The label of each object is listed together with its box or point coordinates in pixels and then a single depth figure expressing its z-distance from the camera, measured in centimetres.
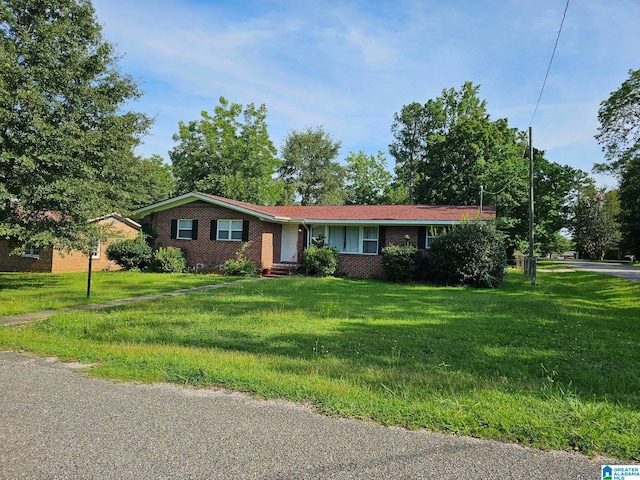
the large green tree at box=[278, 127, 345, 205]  4794
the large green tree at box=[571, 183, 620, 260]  5528
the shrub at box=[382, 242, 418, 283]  1691
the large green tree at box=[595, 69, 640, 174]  2244
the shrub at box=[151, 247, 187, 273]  1884
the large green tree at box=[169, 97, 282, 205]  3756
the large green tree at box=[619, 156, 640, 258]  3634
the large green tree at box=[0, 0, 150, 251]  1044
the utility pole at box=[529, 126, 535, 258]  1958
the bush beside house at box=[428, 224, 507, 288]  1559
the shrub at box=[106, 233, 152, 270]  1916
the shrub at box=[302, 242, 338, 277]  1820
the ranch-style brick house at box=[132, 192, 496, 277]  1845
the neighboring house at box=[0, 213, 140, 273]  2014
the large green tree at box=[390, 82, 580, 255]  2717
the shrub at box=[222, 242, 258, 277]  1827
